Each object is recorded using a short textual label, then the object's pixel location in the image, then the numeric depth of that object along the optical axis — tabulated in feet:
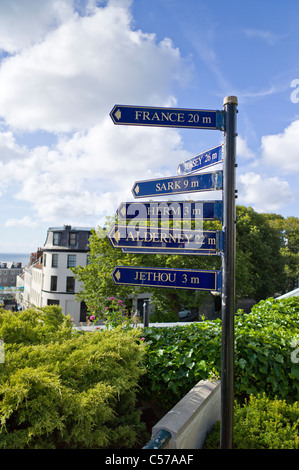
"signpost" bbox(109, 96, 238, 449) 9.82
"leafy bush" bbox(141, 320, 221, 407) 14.73
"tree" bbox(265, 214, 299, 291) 130.95
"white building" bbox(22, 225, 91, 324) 129.18
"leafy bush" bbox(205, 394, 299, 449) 10.66
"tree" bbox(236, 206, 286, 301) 106.32
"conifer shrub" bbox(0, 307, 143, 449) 8.93
